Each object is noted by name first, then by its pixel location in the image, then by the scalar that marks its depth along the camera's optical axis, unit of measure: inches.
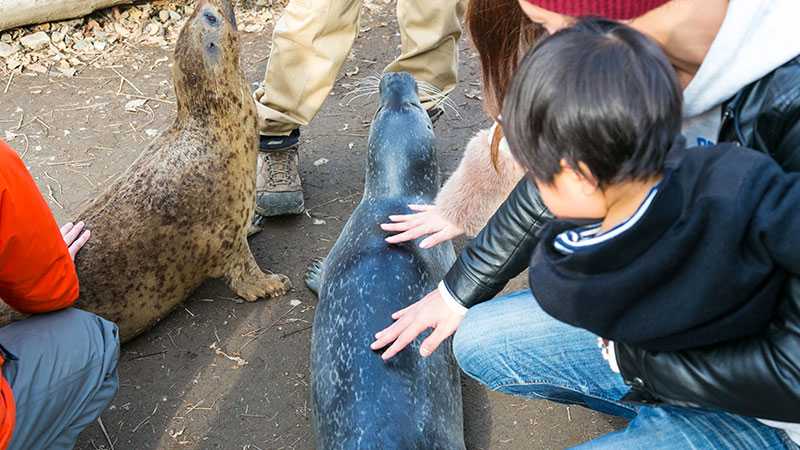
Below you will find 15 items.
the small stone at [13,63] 229.7
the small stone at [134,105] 212.8
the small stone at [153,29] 242.5
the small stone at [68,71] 227.3
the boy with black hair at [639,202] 62.2
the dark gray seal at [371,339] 107.1
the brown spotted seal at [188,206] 137.3
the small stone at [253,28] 241.5
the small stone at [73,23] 241.0
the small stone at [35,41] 235.0
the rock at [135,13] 246.1
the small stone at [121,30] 242.2
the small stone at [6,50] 232.4
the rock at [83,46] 235.9
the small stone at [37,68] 229.1
